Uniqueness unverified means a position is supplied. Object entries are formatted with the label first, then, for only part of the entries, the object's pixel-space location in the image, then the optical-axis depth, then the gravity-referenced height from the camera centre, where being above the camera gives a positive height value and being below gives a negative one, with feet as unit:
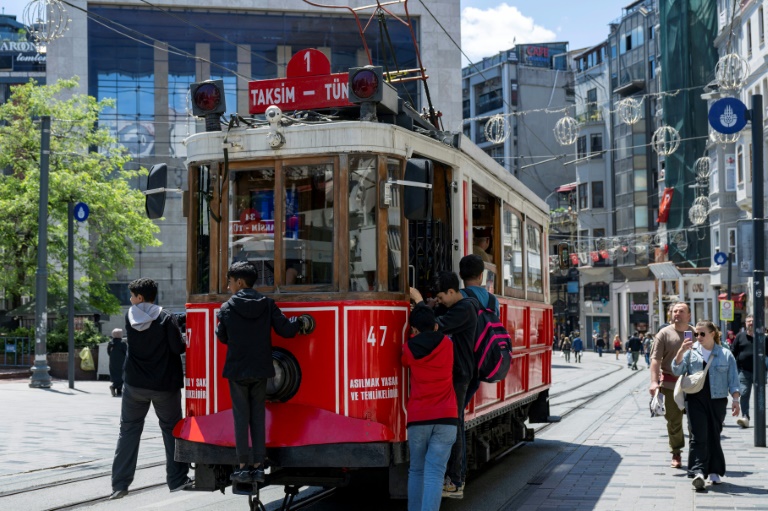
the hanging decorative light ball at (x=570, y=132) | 97.19 +15.05
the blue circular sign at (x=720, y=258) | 125.27 +4.41
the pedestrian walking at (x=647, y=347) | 163.53 -8.05
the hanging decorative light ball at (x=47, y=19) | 57.41 +14.87
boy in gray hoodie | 29.07 -1.97
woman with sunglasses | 34.06 -3.26
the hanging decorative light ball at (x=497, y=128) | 92.12 +14.40
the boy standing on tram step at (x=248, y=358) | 24.63 -1.25
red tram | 25.81 +0.78
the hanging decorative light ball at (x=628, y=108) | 98.92 +17.32
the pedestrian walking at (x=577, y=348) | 183.08 -8.25
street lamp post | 94.11 -0.01
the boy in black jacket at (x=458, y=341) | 25.88 -0.99
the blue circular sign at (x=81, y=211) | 99.09 +8.30
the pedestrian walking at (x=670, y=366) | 37.50 -2.32
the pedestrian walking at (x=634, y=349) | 144.66 -6.68
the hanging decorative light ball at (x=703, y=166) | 177.13 +21.40
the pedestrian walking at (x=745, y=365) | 57.47 -3.54
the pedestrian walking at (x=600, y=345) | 219.41 -9.30
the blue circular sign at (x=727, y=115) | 46.06 +7.58
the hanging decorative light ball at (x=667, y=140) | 187.62 +28.21
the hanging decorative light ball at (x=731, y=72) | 80.84 +16.64
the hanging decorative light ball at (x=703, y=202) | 186.04 +16.23
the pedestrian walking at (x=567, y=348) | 182.39 -8.16
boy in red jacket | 24.53 -2.47
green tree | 119.44 +11.65
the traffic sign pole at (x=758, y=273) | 44.04 +0.94
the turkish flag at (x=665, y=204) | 211.41 +17.95
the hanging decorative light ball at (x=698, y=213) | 163.99 +12.54
